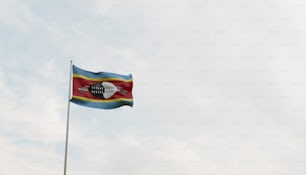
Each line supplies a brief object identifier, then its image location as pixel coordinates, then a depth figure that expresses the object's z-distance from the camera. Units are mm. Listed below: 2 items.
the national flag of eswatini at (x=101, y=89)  33219
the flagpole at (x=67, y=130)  31122
